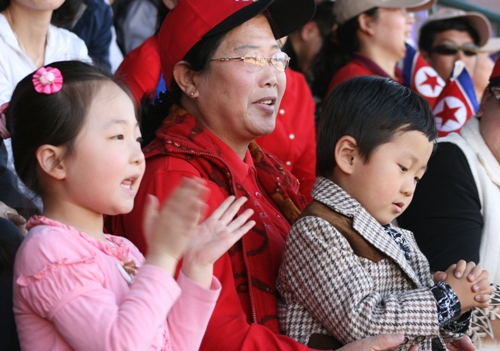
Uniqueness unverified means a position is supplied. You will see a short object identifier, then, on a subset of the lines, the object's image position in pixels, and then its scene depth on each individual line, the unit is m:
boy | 4.83
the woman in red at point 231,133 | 5.14
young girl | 3.76
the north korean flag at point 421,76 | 11.10
